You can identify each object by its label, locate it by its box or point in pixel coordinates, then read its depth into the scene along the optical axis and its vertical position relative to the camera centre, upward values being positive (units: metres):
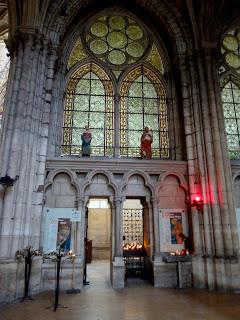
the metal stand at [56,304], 5.85 -1.38
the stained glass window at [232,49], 12.00 +8.30
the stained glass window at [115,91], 10.53 +5.93
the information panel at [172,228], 8.84 +0.35
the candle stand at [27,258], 7.00 -0.48
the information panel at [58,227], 8.35 +0.36
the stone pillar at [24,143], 7.30 +2.79
